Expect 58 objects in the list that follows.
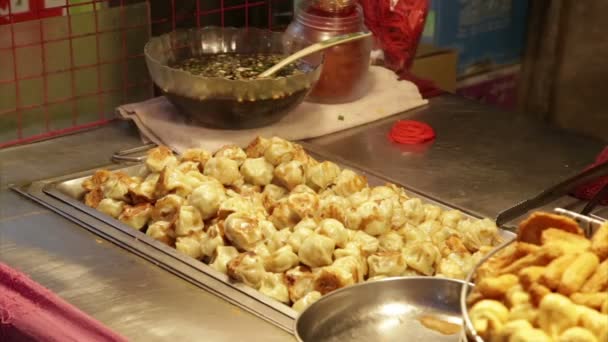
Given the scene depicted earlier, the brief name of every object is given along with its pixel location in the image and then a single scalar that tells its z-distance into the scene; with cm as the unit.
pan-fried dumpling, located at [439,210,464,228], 156
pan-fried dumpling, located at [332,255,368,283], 137
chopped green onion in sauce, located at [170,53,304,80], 191
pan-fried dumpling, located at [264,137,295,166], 168
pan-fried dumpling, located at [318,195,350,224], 152
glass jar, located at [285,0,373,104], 204
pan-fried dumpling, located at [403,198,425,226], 156
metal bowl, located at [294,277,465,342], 121
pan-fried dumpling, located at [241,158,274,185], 166
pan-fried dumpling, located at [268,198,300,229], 152
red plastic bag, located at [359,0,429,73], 211
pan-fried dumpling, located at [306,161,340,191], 165
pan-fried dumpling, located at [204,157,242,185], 165
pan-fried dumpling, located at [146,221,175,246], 153
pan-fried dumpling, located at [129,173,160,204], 163
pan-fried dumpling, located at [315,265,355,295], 134
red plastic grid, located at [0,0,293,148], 194
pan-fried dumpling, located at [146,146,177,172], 171
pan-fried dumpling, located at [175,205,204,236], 151
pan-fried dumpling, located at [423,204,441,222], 158
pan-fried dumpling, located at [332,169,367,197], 164
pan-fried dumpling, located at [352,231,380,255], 145
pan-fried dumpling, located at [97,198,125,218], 162
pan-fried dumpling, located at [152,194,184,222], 156
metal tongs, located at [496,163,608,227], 147
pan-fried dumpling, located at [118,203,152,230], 159
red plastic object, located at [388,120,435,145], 198
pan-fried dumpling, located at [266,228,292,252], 144
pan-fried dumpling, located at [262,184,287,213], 159
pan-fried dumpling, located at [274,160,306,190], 164
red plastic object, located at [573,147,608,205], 169
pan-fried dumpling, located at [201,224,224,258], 147
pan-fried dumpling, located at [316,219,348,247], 144
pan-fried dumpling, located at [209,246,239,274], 143
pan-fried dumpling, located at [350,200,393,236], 149
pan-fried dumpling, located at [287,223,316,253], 143
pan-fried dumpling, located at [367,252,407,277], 140
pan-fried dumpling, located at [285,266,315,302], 136
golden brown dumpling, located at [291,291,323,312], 133
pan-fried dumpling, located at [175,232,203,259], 149
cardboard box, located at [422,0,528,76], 312
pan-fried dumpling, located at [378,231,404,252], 147
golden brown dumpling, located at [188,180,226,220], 154
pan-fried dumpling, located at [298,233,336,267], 140
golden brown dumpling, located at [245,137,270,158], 173
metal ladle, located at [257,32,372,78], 190
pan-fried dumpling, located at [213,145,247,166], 169
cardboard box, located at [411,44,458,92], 260
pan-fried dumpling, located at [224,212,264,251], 145
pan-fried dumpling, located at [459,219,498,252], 150
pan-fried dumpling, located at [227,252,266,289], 138
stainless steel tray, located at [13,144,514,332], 134
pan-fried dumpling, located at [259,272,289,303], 137
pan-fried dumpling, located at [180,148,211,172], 171
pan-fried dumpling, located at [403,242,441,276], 141
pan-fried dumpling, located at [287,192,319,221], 151
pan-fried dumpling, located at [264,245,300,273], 141
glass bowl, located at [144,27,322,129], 184
